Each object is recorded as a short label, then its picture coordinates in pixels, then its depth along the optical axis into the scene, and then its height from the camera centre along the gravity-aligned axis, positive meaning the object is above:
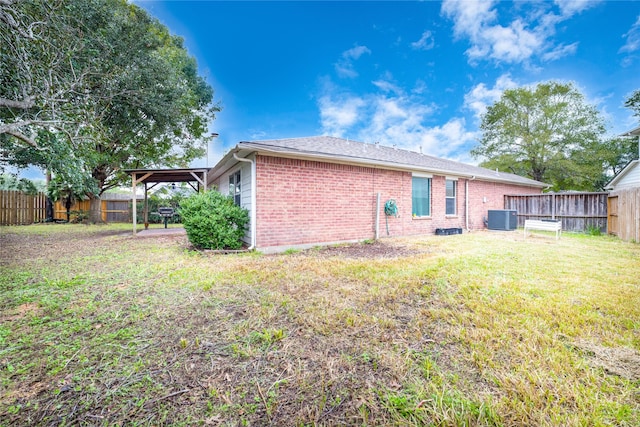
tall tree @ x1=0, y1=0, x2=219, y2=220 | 5.48 +3.92
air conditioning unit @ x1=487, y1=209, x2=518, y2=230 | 11.73 -0.33
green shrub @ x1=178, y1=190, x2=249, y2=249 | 6.62 -0.19
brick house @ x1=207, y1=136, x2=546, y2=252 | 6.67 +0.75
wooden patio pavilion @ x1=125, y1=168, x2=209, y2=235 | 10.28 +1.73
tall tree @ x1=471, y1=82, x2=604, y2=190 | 21.75 +7.07
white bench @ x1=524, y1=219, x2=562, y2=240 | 8.36 -0.42
